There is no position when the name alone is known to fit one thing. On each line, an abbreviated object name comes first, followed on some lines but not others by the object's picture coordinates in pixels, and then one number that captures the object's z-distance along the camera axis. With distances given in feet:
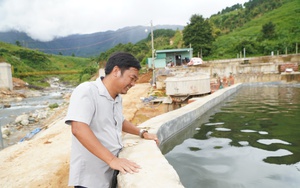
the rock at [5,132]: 33.48
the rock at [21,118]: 44.56
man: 5.61
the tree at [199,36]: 131.23
